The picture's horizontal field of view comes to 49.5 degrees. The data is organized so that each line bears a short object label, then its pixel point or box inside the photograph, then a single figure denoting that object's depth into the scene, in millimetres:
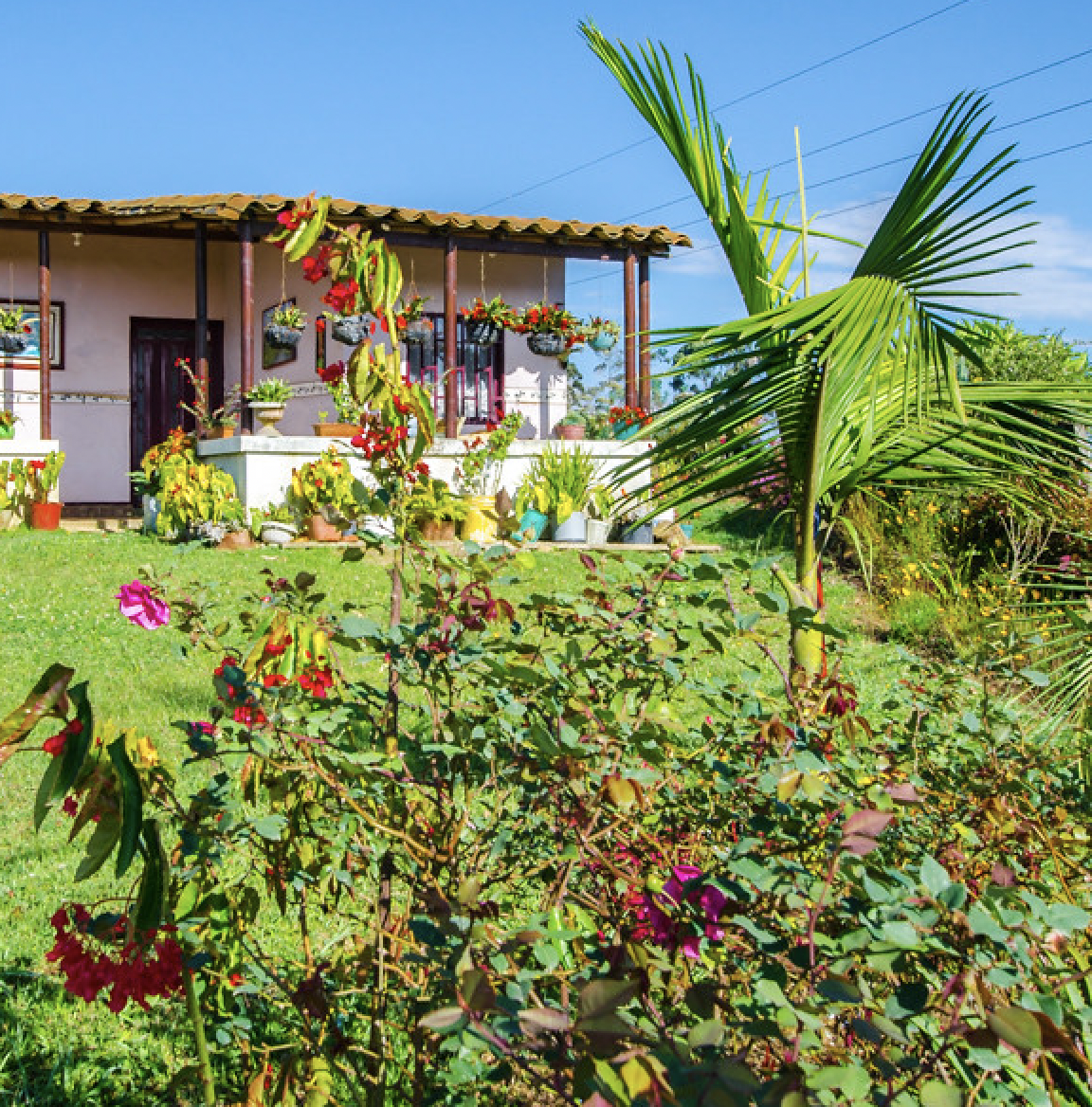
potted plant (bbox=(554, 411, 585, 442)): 13602
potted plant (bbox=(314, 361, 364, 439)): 10390
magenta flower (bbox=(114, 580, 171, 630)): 1965
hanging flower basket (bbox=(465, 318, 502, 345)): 14227
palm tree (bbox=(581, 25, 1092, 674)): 2748
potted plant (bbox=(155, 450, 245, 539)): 10531
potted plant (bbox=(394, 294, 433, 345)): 12578
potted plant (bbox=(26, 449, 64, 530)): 11797
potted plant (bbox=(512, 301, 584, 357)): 13922
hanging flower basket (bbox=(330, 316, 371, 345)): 12391
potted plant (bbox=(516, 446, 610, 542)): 11953
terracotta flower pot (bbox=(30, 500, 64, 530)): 11781
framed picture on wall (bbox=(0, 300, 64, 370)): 14203
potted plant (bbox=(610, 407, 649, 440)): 13160
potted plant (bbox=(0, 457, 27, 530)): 11782
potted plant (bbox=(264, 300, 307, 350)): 13141
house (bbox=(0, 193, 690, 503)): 13344
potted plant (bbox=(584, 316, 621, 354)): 14023
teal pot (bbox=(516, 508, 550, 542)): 11817
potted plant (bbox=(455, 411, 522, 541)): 12117
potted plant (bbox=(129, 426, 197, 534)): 11703
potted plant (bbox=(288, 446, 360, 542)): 10711
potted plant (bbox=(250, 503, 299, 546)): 10461
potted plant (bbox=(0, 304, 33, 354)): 13500
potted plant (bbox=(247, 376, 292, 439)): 12094
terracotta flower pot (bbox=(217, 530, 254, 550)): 10227
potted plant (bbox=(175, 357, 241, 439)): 12523
